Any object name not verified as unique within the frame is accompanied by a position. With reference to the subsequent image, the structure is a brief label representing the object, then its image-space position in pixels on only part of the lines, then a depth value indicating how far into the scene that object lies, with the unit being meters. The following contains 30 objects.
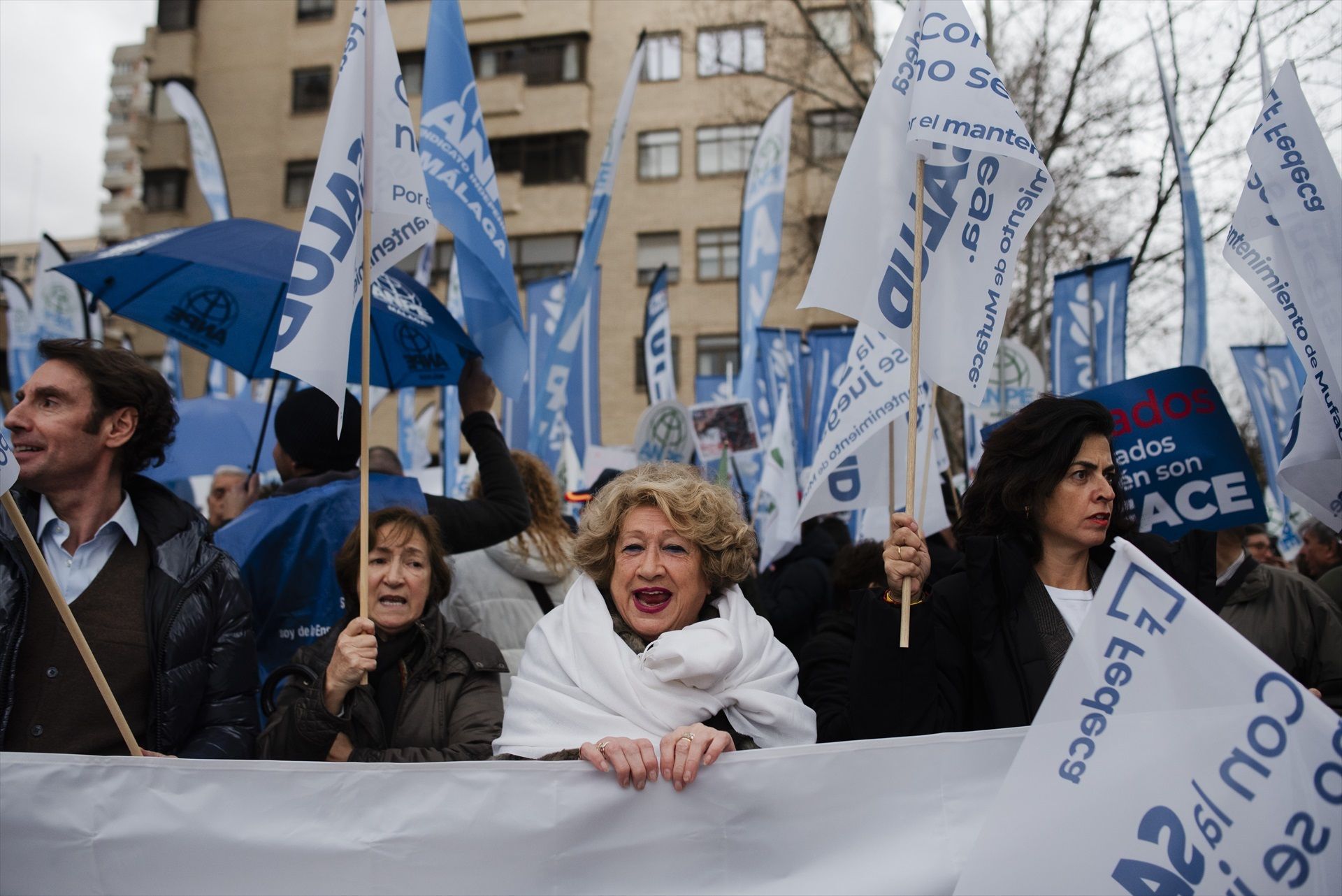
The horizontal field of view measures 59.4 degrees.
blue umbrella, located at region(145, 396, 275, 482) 7.30
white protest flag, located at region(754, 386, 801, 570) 5.86
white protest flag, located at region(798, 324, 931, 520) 4.03
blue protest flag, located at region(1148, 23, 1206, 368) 6.20
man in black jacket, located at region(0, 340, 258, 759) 2.59
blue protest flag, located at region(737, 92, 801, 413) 10.35
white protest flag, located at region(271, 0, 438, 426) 2.80
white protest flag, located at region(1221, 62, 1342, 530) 3.10
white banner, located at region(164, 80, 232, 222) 10.70
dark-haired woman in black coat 2.66
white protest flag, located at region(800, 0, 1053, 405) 3.05
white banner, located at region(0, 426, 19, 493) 2.36
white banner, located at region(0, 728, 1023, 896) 2.36
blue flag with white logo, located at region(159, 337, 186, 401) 13.73
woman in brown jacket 2.66
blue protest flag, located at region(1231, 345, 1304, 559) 9.76
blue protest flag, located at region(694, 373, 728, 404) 14.77
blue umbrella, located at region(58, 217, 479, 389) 4.11
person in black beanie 3.48
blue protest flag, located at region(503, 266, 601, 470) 7.92
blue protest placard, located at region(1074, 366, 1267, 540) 4.07
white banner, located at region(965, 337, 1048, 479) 9.34
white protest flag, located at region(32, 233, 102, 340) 9.21
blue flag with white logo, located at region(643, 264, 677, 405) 10.24
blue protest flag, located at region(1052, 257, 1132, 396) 7.78
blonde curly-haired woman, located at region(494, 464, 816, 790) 2.52
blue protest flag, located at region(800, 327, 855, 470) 8.41
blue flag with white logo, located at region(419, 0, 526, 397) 4.12
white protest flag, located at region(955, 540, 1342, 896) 1.85
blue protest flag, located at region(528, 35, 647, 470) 6.37
